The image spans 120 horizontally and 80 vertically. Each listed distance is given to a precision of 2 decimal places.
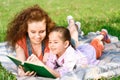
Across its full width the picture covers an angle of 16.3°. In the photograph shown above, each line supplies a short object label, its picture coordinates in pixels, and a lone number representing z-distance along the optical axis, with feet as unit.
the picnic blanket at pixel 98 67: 16.72
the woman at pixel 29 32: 18.34
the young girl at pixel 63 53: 17.39
